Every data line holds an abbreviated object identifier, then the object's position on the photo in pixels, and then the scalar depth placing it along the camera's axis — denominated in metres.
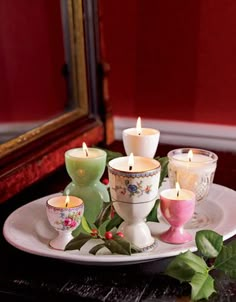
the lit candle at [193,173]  0.70
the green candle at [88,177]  0.70
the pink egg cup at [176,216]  0.63
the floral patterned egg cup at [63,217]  0.63
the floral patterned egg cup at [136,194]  0.61
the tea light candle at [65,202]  0.65
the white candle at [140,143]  0.72
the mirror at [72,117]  0.85
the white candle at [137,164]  0.64
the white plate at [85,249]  0.61
